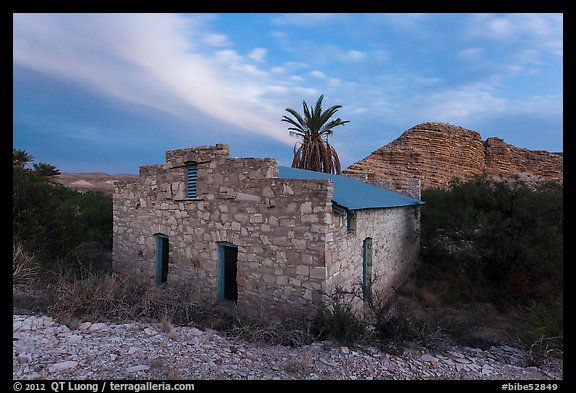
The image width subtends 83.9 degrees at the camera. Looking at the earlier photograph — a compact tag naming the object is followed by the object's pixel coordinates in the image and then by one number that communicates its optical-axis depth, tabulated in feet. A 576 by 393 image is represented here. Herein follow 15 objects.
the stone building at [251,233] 21.42
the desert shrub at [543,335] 15.92
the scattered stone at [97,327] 17.19
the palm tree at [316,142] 77.46
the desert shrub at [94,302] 18.66
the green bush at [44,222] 33.09
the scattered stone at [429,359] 15.21
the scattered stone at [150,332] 17.22
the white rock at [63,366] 12.90
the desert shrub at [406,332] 16.89
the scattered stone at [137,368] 13.24
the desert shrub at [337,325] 17.72
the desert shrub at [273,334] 17.94
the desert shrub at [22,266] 24.78
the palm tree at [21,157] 72.89
